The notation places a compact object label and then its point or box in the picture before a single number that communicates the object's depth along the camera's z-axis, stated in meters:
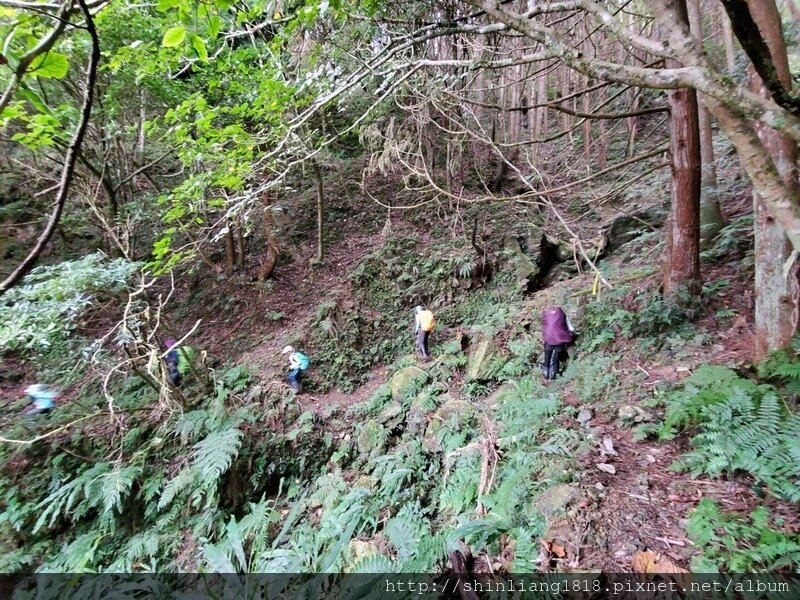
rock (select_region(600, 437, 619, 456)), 3.57
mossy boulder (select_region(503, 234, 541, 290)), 8.88
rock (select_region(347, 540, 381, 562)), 3.80
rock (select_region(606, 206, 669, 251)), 8.42
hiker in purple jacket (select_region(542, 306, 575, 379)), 5.66
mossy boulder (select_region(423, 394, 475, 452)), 5.37
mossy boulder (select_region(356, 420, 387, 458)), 6.15
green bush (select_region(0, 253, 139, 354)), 5.14
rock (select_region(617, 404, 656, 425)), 3.84
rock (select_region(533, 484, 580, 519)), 3.14
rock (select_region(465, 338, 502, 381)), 6.57
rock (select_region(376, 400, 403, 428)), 6.48
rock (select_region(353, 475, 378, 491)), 5.18
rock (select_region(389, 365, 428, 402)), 7.23
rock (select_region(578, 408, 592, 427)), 4.20
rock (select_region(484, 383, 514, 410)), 5.59
